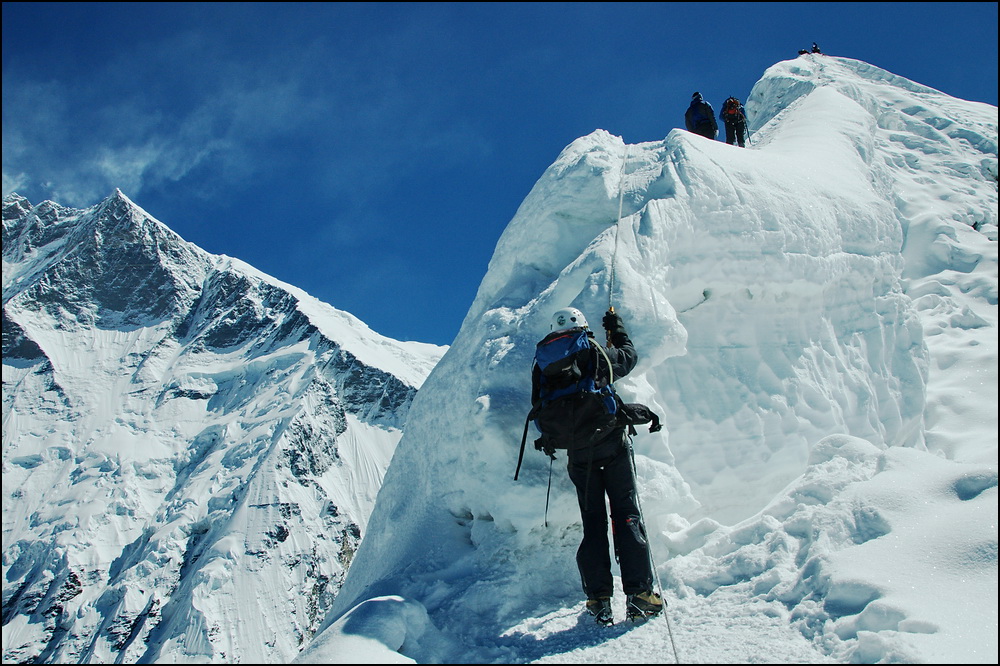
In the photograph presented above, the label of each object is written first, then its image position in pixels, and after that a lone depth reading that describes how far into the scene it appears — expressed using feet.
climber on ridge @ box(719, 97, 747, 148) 46.37
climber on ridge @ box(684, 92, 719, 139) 44.52
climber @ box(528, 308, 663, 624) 15.72
